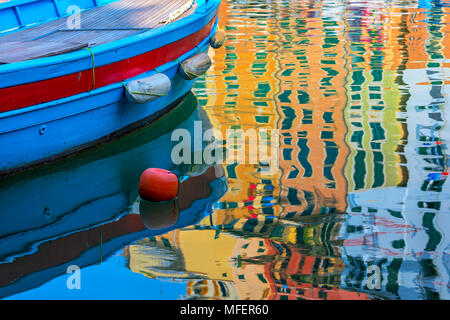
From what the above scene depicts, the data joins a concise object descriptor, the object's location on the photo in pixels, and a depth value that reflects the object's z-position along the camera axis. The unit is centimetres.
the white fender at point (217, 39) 924
